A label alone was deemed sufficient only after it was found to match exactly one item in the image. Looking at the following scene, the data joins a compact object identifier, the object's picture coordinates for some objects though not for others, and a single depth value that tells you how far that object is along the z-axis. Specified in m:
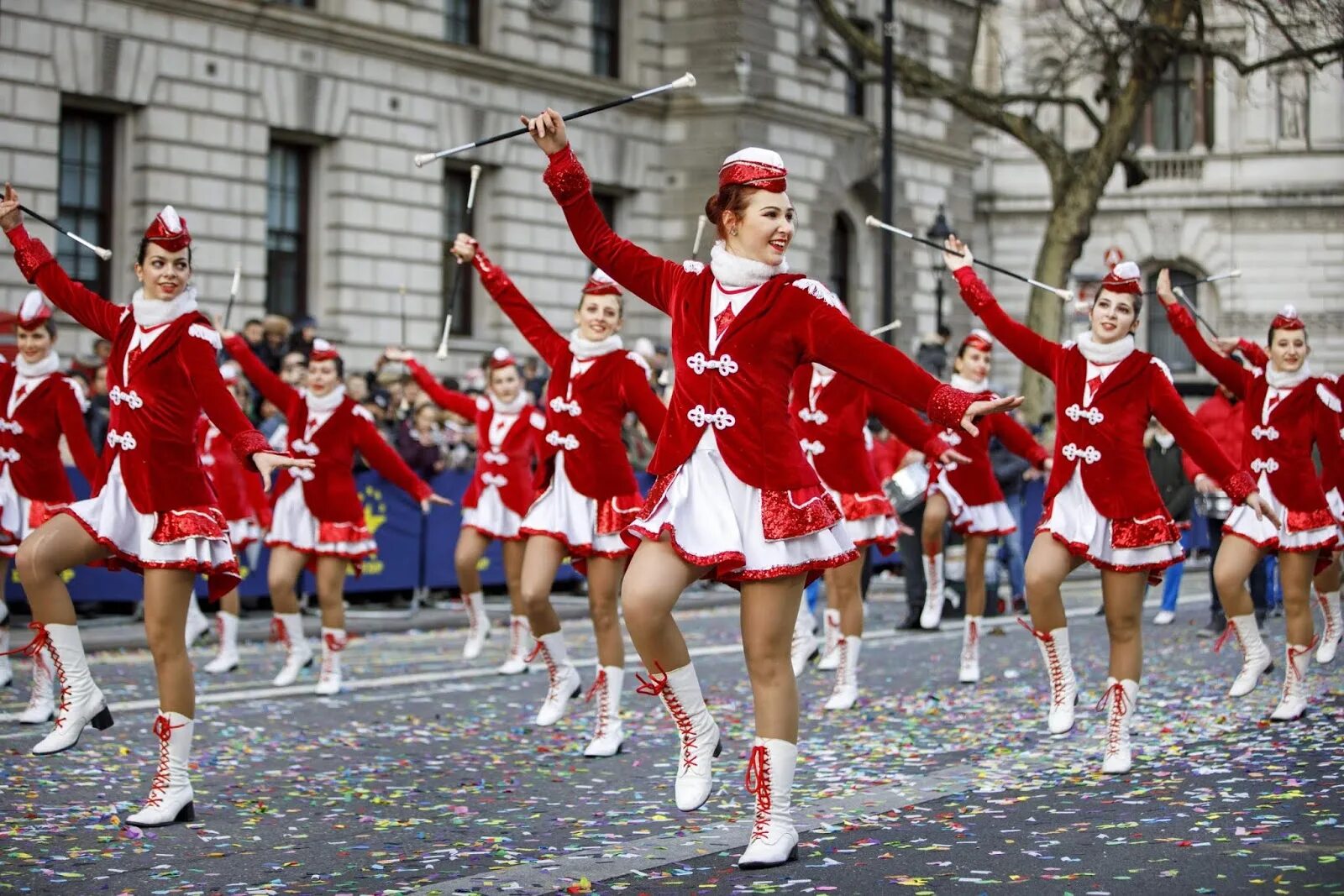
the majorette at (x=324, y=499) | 12.30
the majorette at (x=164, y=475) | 7.90
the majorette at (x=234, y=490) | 14.66
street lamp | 27.92
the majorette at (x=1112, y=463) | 9.06
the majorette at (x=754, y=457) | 6.75
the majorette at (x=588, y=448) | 10.10
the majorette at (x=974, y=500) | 12.80
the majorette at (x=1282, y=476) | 11.06
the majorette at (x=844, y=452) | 12.61
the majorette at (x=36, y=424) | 11.05
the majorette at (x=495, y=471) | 14.06
